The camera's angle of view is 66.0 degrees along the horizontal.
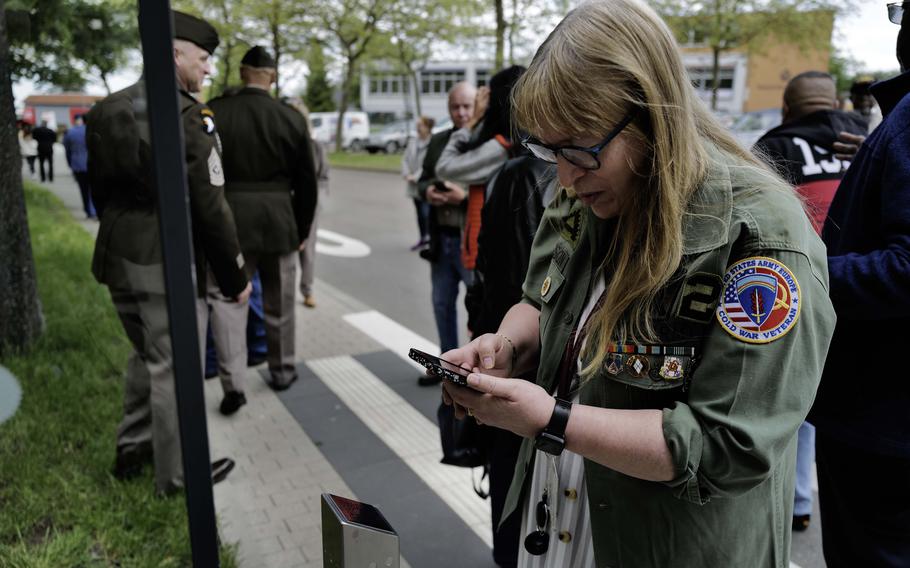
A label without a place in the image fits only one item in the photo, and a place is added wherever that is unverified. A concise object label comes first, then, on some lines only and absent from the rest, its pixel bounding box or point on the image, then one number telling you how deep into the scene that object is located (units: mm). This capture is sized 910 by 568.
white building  45631
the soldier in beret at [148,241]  2455
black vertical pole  1308
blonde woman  1076
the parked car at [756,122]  17469
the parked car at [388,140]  36656
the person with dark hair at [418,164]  9531
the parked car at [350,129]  36938
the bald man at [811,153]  3094
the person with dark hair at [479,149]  3121
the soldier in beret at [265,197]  4262
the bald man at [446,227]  4391
